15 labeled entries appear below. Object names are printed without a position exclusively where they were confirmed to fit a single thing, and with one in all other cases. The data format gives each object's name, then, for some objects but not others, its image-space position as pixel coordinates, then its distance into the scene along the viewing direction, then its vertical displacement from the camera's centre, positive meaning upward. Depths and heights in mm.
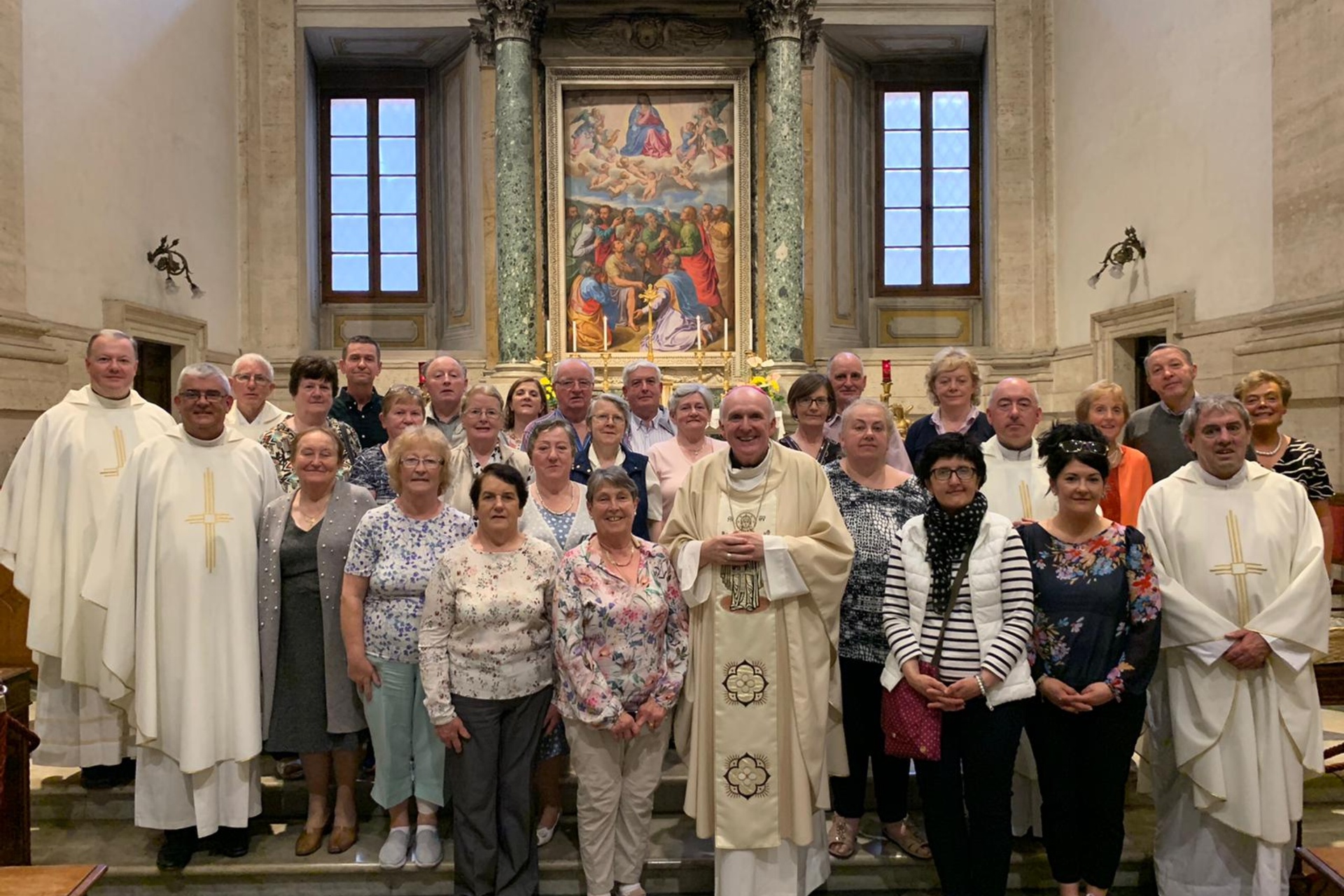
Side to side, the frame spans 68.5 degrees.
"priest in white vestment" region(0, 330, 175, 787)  4223 -385
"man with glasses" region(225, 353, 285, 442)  4789 +270
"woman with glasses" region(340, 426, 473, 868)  3463 -537
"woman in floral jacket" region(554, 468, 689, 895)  3281 -754
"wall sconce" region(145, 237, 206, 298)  9055 +1745
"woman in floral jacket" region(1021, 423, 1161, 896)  3184 -689
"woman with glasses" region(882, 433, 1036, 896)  3121 -654
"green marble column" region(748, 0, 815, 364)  10141 +2653
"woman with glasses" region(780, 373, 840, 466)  4086 +144
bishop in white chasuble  3363 -708
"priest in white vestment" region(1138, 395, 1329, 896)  3352 -699
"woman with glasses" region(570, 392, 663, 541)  4234 -52
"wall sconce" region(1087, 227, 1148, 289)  9242 +1825
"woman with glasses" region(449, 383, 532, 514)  4090 +15
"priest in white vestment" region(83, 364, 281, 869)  3645 -637
